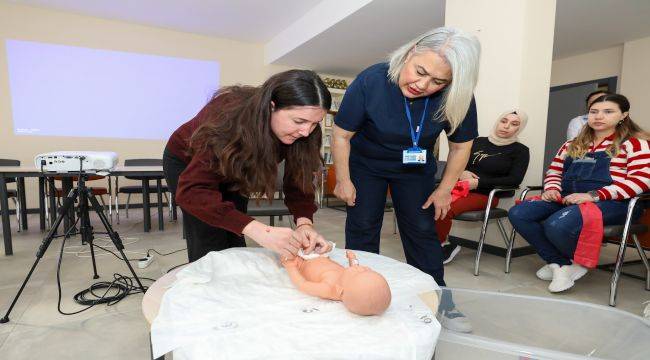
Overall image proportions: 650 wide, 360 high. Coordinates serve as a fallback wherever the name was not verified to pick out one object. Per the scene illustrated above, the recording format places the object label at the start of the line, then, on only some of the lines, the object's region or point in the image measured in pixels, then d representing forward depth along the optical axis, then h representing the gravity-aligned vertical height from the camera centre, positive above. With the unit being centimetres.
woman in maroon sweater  102 -1
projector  188 -11
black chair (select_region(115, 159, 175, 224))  447 -58
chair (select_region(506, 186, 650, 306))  194 -47
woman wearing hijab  255 -16
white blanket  70 -39
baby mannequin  81 -35
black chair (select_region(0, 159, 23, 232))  365 -54
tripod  177 -35
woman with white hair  121 +3
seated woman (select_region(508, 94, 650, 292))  207 -24
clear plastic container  102 -63
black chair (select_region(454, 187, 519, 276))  243 -47
